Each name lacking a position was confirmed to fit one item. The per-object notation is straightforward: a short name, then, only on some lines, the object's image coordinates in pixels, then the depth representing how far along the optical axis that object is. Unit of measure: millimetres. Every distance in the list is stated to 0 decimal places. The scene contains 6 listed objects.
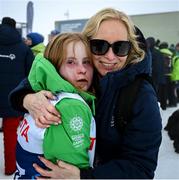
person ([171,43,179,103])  8117
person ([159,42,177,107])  7832
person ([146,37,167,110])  6905
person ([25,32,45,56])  5027
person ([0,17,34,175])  3471
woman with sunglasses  1265
